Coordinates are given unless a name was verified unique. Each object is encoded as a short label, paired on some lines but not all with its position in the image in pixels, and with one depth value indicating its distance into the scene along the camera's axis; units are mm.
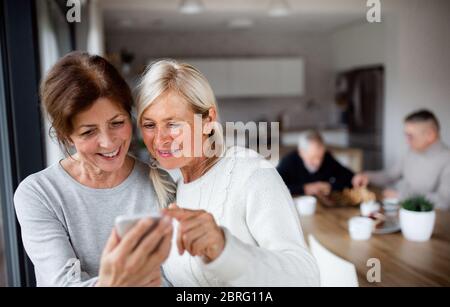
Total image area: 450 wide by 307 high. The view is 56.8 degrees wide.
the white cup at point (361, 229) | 1264
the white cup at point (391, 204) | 1537
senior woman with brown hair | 545
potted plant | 1232
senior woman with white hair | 538
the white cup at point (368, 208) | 1478
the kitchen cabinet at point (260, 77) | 3523
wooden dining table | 930
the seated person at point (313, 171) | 1749
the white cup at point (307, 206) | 1553
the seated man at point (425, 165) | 1593
